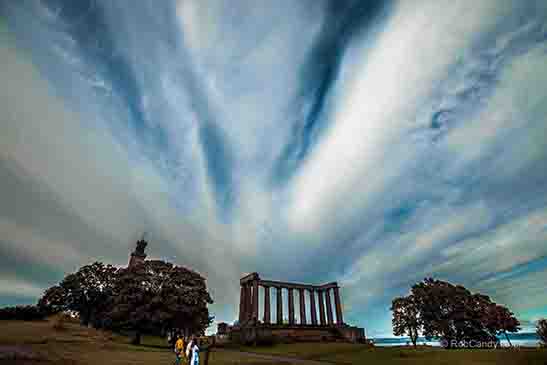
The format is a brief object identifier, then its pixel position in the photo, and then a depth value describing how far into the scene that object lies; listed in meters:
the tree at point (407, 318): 53.84
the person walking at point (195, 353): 14.67
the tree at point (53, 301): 62.81
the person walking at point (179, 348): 19.34
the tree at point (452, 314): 52.28
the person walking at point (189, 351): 16.80
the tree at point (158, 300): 42.91
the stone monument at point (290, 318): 56.12
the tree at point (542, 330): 52.17
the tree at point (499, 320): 52.88
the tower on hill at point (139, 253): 99.47
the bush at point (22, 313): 61.69
